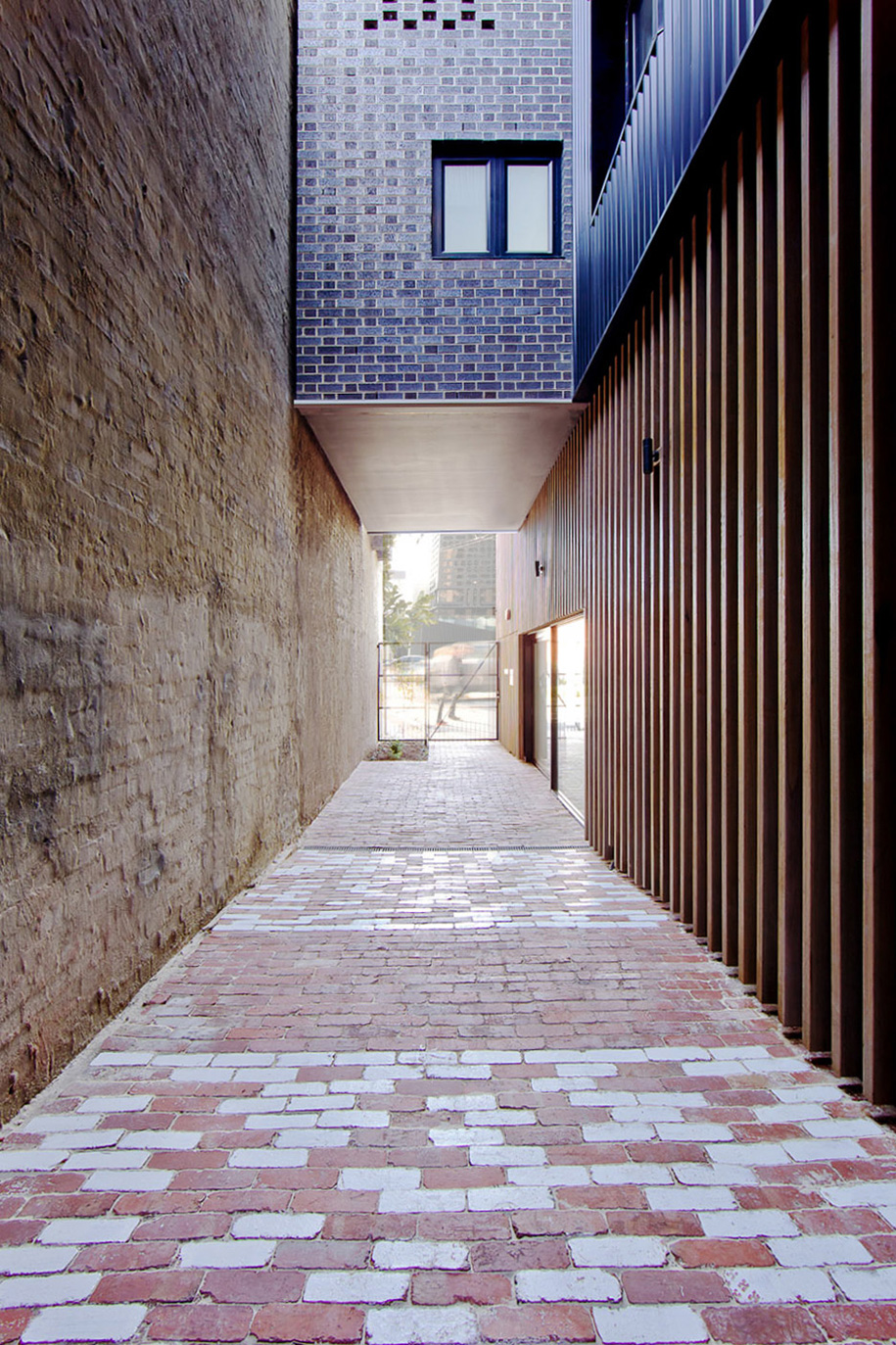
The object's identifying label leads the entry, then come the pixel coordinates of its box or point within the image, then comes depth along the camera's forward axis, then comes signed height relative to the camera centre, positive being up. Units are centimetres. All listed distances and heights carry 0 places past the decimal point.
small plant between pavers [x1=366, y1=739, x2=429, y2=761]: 1293 -148
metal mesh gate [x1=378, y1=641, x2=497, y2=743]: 1791 -103
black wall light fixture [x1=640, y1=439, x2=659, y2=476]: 441 +132
